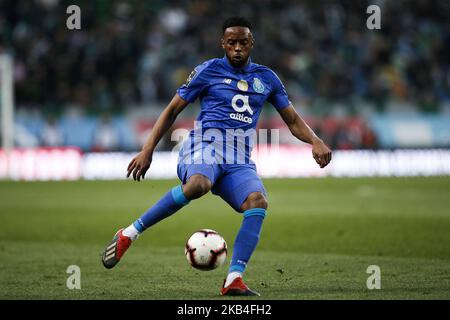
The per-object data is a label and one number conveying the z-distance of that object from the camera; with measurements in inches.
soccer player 564.7
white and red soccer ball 570.6
